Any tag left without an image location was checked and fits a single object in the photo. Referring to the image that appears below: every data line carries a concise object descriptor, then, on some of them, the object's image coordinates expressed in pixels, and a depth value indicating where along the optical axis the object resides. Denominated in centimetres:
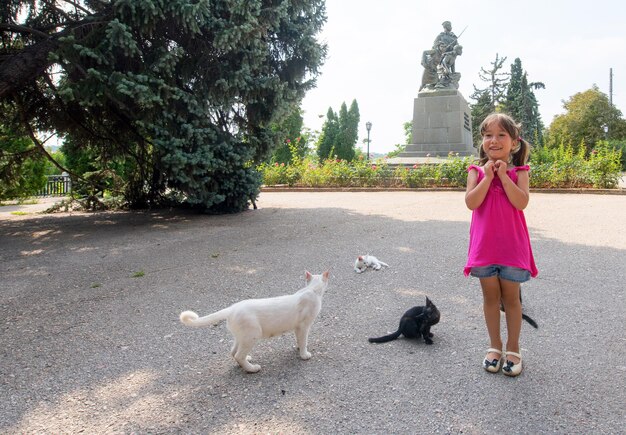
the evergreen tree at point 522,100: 4557
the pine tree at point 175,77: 676
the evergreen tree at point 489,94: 4825
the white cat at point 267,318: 259
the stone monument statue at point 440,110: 1972
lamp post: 3423
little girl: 256
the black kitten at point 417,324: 313
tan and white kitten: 508
